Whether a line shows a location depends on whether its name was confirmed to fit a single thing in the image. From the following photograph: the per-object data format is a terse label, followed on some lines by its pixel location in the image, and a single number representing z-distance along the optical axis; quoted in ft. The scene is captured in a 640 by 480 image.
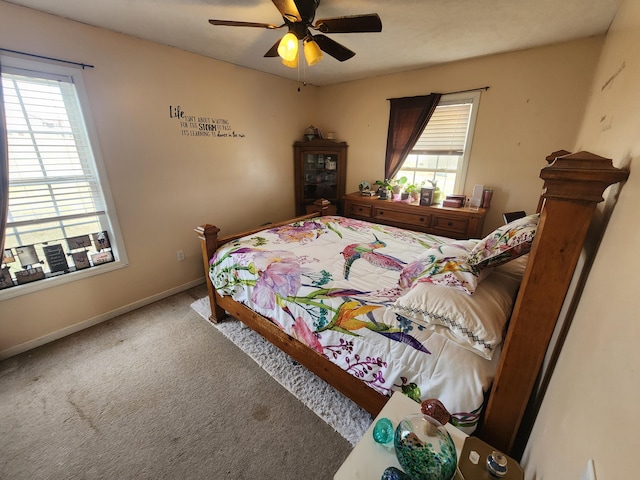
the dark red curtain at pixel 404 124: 9.98
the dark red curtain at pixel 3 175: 5.51
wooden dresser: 9.12
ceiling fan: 4.98
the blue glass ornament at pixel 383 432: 2.90
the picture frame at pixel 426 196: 10.18
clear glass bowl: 2.40
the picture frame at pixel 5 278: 6.28
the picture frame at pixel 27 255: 6.48
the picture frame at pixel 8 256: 6.25
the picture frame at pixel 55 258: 6.88
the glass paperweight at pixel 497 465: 2.54
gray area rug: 4.96
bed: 2.43
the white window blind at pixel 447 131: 9.62
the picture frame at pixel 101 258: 7.69
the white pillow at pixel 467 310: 3.48
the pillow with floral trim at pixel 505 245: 3.73
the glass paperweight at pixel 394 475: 2.48
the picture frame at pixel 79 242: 7.22
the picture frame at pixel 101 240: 7.66
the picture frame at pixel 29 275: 6.55
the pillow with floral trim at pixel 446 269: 3.94
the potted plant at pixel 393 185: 11.28
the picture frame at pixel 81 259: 7.32
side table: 2.68
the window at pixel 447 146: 9.48
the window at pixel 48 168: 6.03
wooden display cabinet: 12.50
